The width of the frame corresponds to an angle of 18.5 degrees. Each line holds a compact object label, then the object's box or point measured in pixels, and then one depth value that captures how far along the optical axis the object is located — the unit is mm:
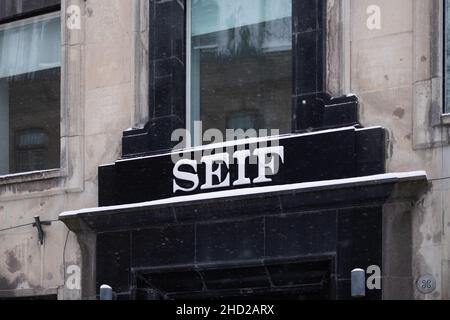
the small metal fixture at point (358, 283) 15422
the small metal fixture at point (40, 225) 18094
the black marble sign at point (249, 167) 15844
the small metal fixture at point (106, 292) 17219
